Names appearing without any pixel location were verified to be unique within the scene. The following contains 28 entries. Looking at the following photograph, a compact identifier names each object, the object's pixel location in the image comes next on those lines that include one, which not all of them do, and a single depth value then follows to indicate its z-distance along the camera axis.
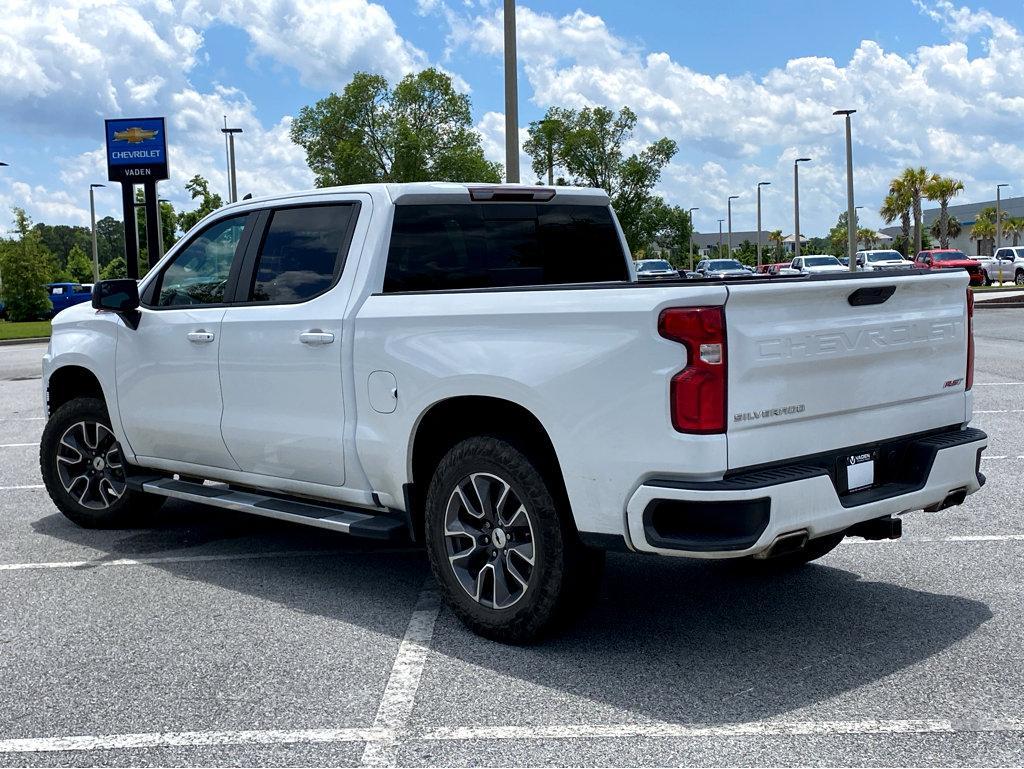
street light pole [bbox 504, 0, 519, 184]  14.99
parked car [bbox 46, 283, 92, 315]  56.50
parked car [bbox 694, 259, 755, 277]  47.45
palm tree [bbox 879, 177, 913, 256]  90.64
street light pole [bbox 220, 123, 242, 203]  40.34
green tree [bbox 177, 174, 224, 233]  62.53
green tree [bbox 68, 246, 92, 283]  94.44
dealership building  114.88
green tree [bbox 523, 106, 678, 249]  81.75
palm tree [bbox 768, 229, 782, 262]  131.62
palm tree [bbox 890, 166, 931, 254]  88.81
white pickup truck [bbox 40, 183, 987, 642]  4.21
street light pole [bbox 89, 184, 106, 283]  59.16
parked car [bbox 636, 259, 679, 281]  45.22
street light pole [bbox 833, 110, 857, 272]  40.47
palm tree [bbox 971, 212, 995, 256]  106.12
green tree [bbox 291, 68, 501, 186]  80.50
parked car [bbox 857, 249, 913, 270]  47.03
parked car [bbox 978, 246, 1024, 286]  52.25
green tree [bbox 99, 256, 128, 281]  81.12
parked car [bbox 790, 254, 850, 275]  46.34
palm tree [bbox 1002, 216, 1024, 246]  102.69
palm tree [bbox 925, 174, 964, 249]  87.38
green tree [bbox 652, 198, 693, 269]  87.94
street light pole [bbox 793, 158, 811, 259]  57.47
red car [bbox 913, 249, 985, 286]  46.52
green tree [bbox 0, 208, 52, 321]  53.34
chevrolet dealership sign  32.72
